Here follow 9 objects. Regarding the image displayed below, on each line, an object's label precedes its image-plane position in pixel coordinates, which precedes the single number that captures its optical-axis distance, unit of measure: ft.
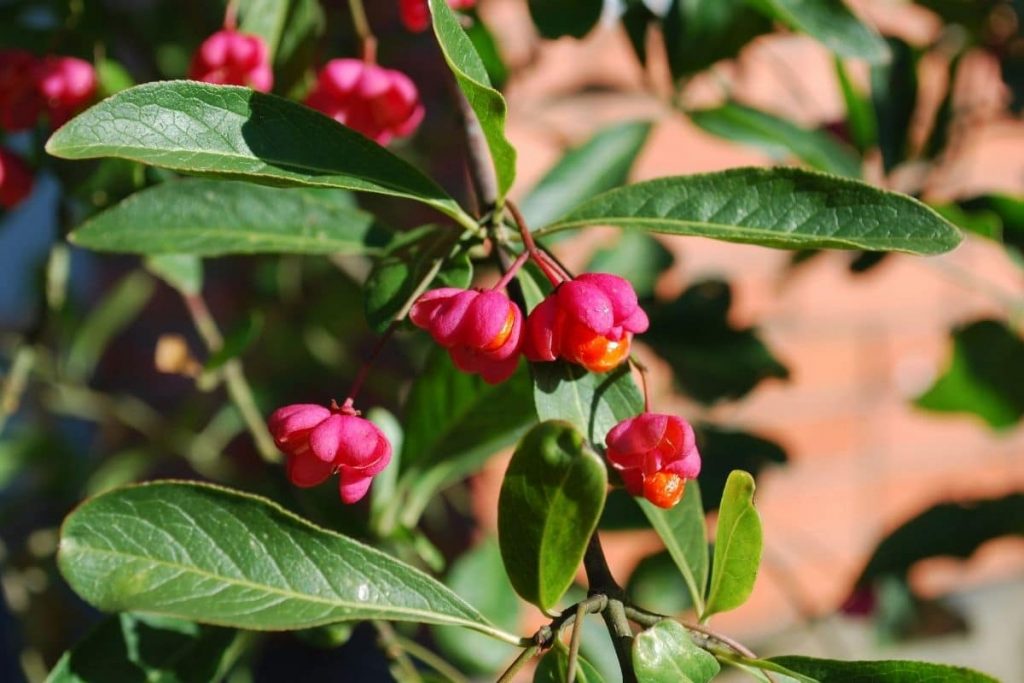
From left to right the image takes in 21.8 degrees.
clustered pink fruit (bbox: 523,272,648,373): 1.03
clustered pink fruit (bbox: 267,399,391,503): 1.06
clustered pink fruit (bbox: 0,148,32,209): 1.23
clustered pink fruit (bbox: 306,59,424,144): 1.16
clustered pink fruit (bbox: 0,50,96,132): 1.18
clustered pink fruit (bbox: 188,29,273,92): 1.16
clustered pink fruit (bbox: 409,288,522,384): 1.03
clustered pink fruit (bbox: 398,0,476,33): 1.16
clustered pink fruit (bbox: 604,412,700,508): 1.04
